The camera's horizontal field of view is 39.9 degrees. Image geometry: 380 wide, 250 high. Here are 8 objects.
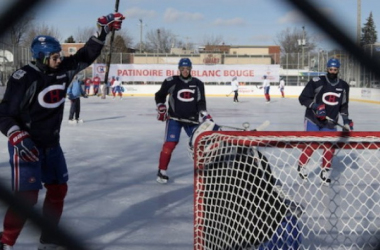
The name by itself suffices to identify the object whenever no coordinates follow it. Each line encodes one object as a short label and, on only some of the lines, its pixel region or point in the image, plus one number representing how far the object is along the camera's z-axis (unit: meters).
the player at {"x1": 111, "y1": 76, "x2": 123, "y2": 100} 22.31
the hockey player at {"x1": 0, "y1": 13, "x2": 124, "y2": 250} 2.59
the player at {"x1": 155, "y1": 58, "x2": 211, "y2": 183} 4.98
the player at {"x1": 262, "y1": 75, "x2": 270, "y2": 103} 19.73
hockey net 2.42
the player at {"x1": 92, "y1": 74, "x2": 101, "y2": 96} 23.95
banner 28.30
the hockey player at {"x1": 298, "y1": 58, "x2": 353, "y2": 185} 5.05
